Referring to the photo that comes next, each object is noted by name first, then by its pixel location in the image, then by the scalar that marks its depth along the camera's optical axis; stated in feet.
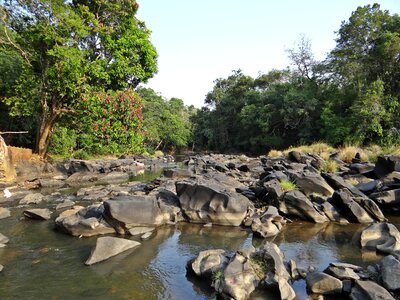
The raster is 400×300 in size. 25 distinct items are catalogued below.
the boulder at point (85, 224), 25.43
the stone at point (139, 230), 25.58
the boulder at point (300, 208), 29.04
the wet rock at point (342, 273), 16.13
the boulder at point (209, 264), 17.51
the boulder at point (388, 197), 31.07
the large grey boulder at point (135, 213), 25.61
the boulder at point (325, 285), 15.74
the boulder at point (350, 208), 28.58
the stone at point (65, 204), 34.35
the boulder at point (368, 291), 14.06
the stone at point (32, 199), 36.35
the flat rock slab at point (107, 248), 20.20
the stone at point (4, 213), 30.60
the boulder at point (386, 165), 39.24
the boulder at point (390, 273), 14.87
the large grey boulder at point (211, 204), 28.09
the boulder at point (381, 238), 21.13
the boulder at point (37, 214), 29.89
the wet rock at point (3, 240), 23.23
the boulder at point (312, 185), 33.37
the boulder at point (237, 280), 15.40
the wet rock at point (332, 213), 29.17
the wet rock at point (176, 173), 47.09
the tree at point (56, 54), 55.06
